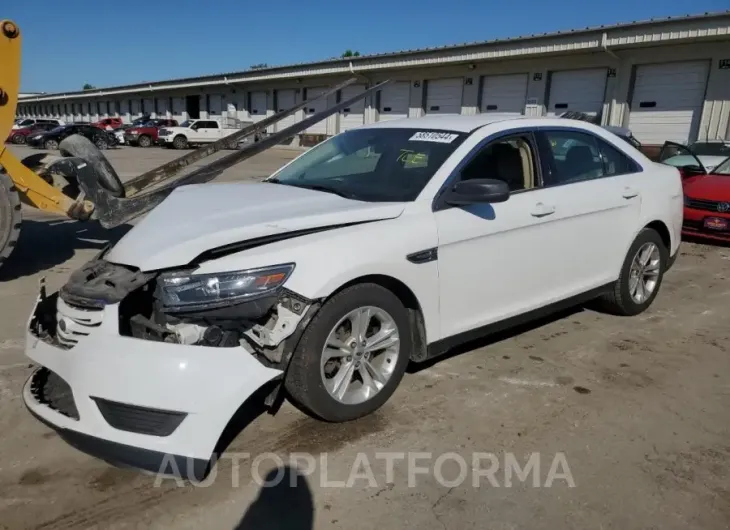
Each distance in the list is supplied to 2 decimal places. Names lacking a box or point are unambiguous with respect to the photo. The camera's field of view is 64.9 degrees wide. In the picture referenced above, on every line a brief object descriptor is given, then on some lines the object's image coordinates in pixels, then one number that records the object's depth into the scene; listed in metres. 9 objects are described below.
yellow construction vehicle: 6.03
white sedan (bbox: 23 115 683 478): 2.52
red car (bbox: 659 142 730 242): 8.19
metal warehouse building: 17.91
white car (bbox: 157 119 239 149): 32.97
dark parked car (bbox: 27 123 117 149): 30.17
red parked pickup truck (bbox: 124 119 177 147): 34.66
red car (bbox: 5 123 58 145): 33.97
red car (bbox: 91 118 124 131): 39.84
